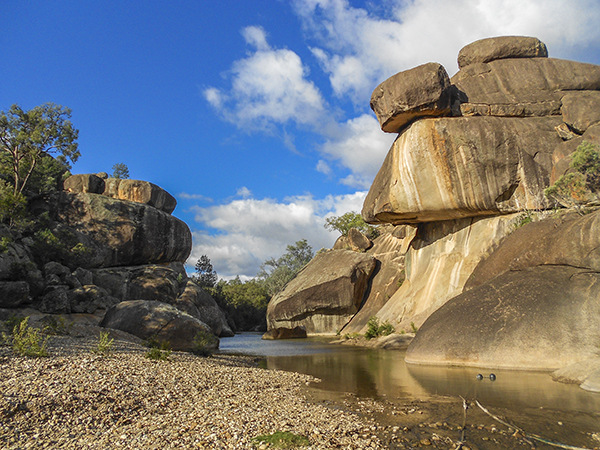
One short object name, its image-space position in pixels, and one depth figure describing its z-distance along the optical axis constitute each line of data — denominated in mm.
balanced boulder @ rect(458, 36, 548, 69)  27031
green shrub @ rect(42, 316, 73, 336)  13205
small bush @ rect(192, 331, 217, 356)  15375
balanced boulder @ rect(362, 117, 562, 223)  21688
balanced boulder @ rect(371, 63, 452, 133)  22359
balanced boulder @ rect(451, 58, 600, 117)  23688
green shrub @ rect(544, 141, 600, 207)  16641
